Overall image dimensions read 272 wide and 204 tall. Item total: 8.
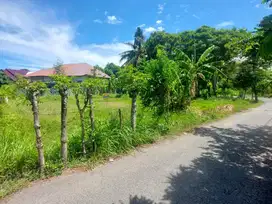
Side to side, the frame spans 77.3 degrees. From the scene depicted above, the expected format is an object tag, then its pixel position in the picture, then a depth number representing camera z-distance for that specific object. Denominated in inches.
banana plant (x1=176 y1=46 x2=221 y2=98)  368.5
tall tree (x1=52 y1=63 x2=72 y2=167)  129.7
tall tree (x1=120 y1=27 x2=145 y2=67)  1085.1
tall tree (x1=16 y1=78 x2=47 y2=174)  122.3
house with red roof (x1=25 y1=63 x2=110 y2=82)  1318.0
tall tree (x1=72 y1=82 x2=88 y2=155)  141.7
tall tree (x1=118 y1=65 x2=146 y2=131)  190.2
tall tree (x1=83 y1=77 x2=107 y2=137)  146.0
